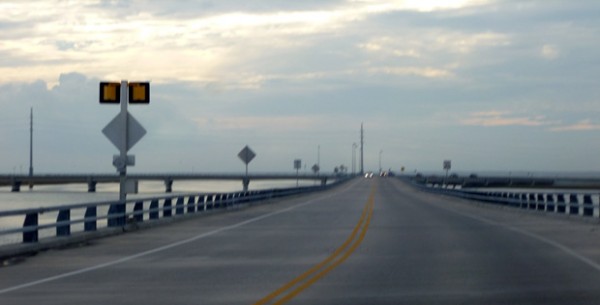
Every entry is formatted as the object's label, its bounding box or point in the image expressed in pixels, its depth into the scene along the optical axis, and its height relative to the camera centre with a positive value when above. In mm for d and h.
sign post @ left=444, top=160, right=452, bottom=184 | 108812 +1498
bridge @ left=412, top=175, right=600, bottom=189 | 159250 -529
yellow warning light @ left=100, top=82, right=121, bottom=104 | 30308 +2565
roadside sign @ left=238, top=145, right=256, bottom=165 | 58531 +1352
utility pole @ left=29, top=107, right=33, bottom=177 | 133200 +3634
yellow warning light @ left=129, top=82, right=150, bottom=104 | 30578 +2586
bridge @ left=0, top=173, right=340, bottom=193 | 141825 -432
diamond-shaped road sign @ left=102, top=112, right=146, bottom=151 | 30344 +1374
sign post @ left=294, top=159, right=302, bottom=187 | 95500 +1376
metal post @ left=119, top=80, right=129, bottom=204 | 30156 +1658
